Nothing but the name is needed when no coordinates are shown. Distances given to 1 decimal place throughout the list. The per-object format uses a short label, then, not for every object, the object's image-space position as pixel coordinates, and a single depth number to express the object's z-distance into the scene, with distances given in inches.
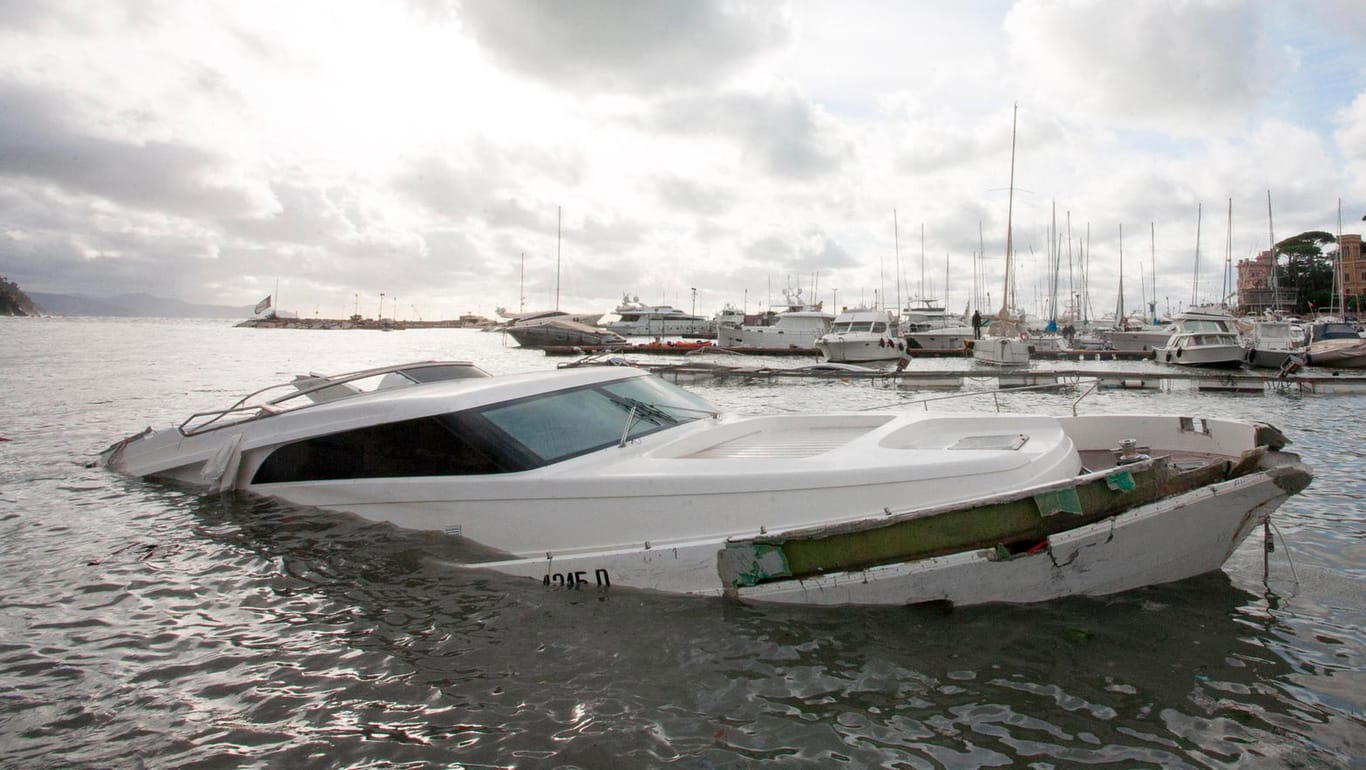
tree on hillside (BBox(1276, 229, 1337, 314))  3405.5
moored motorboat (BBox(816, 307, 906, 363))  1731.1
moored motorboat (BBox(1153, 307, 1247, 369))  1537.9
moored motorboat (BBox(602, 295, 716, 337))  3941.9
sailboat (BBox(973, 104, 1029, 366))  1494.0
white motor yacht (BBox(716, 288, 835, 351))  2338.8
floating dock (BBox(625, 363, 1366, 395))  943.0
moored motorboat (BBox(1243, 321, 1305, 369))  1534.2
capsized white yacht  192.2
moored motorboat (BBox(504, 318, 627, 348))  2834.6
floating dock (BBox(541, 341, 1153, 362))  1868.0
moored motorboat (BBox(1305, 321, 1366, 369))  1488.7
